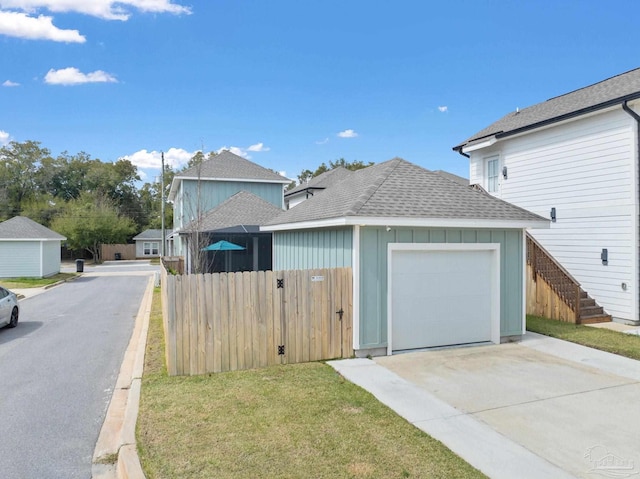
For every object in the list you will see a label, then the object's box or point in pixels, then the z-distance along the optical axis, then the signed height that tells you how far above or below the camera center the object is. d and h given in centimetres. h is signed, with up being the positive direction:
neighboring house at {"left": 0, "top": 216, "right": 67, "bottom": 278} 2531 -2
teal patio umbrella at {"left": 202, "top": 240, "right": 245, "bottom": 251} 1538 +11
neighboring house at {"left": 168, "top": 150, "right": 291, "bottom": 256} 2378 +393
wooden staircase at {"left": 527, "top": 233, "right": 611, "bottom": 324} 1134 -114
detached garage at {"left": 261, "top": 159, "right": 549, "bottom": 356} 786 -18
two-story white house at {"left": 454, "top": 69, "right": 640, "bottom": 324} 1098 +207
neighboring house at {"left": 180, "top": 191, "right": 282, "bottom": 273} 1716 +57
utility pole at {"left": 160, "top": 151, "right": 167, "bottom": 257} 2536 +32
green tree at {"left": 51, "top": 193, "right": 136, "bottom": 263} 4575 +270
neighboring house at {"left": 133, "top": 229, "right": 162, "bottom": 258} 5231 +67
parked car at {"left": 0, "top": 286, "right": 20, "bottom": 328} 1073 -156
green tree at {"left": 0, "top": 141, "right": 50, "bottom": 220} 5762 +1133
